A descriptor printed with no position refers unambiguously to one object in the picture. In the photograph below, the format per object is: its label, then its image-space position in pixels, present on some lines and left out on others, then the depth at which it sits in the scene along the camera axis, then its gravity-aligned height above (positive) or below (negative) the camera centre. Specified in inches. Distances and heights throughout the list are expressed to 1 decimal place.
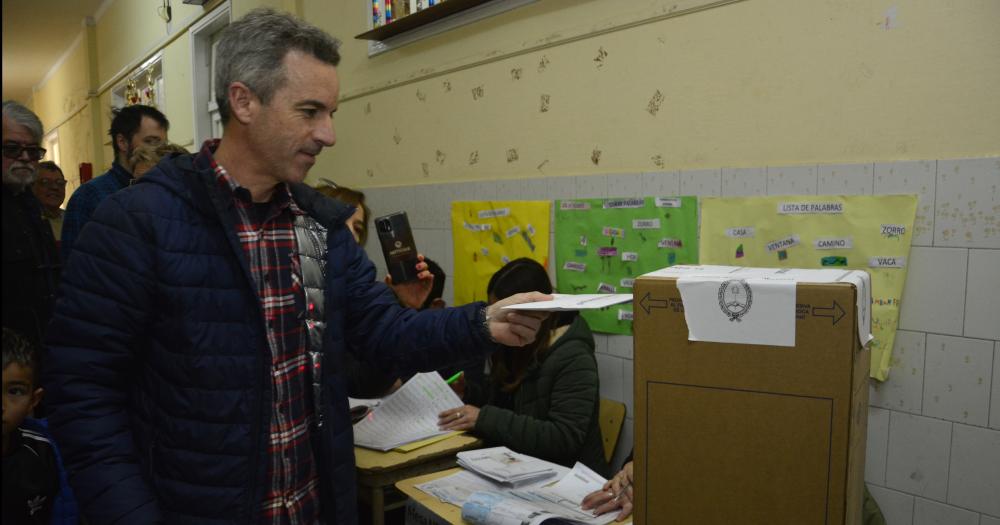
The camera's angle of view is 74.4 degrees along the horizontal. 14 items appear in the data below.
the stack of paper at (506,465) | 68.9 -27.7
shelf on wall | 120.5 +37.9
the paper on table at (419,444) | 80.0 -28.5
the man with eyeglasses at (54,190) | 144.8 +5.1
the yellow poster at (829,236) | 70.4 -2.6
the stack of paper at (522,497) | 59.1 -28.2
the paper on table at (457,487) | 66.6 -28.6
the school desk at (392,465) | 75.5 -29.6
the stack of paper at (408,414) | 82.2 -26.7
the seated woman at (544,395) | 85.7 -24.6
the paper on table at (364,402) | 93.5 -27.1
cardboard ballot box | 38.2 -11.2
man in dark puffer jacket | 42.0 -7.9
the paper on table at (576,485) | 66.6 -28.5
